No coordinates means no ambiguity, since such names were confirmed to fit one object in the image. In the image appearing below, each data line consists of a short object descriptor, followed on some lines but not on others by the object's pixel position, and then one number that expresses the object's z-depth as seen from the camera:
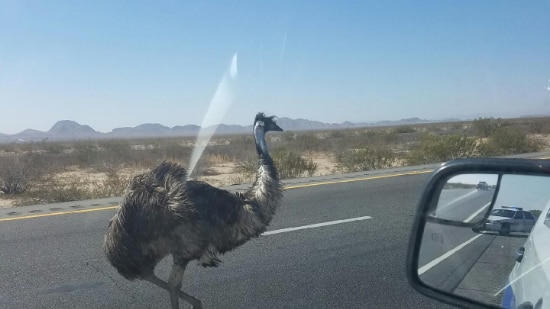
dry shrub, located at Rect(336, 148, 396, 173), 22.12
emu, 4.57
